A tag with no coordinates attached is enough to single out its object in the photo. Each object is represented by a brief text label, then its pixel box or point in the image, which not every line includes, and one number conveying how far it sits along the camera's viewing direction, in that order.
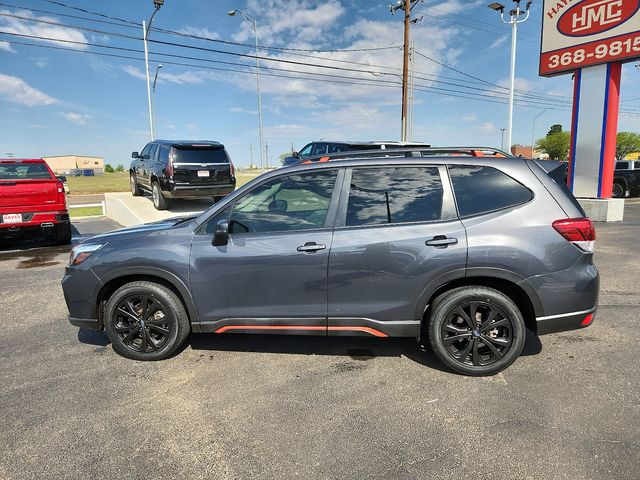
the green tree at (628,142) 72.38
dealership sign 10.56
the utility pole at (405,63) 21.39
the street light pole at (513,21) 19.77
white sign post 10.84
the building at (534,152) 88.19
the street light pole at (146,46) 16.94
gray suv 3.16
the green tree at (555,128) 97.87
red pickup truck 7.89
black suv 10.69
